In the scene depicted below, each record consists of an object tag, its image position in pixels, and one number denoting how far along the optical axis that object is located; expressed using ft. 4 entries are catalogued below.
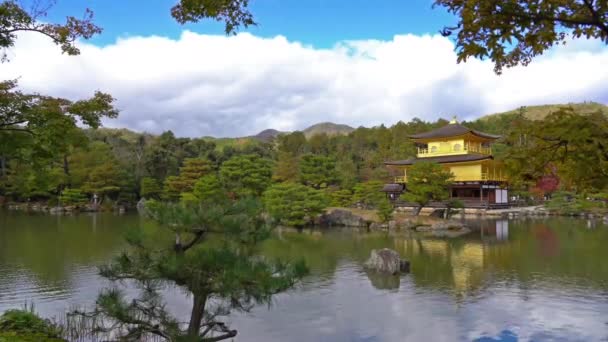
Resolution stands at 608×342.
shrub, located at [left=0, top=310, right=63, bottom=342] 14.78
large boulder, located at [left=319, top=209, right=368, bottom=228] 67.82
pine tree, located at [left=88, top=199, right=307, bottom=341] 12.26
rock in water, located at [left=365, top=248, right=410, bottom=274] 33.47
